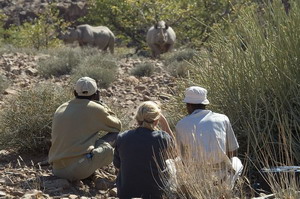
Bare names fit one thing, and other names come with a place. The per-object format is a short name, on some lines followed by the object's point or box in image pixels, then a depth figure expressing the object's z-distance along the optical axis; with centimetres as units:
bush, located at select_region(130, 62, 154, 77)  2512
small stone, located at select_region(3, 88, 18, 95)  1955
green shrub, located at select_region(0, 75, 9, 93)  1997
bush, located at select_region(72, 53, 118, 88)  2199
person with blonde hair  986
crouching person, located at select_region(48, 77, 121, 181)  1145
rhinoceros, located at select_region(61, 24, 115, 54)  4364
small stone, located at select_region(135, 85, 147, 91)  2159
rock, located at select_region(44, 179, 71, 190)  1112
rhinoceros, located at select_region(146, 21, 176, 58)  3780
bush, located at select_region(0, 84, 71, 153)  1357
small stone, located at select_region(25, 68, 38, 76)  2427
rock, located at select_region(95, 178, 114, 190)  1158
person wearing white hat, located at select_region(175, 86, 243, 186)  957
